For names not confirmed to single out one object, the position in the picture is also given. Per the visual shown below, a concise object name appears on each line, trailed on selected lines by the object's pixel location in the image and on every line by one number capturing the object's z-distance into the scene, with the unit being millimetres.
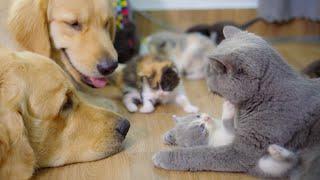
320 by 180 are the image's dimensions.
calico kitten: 2215
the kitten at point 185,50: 2695
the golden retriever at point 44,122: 1490
